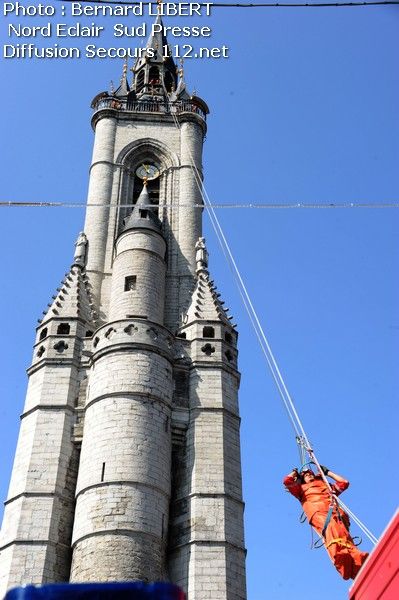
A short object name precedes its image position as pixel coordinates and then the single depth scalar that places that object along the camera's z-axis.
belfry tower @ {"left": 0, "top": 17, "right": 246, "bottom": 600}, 18.02
